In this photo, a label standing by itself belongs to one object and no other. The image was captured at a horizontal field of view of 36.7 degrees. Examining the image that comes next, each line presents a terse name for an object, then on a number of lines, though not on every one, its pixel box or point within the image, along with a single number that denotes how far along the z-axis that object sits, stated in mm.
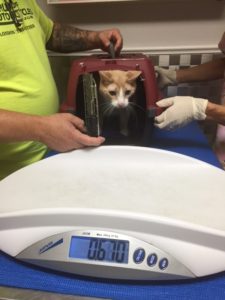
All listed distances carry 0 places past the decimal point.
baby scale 456
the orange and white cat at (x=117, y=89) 751
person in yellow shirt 685
